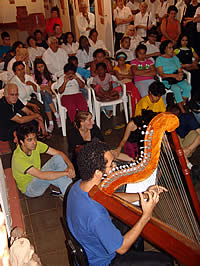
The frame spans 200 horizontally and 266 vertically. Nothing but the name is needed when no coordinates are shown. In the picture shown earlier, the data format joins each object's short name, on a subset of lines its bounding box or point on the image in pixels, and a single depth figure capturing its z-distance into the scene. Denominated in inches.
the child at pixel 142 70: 195.8
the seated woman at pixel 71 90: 183.9
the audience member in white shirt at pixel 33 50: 248.4
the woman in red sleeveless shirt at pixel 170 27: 248.1
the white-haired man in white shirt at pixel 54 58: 222.5
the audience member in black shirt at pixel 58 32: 262.7
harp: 62.8
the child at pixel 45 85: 195.5
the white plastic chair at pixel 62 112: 186.2
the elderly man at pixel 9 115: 150.6
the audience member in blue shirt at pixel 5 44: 269.9
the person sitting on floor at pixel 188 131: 132.7
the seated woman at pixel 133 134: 126.8
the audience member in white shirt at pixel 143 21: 282.8
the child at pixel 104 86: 189.9
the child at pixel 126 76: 193.8
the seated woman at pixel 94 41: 254.6
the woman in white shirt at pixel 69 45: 255.3
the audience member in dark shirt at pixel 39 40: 261.9
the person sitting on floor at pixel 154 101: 149.6
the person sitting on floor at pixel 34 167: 117.1
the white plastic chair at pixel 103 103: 189.0
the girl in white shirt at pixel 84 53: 233.8
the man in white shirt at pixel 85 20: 304.2
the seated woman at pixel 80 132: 131.3
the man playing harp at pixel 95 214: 67.3
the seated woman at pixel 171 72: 194.2
